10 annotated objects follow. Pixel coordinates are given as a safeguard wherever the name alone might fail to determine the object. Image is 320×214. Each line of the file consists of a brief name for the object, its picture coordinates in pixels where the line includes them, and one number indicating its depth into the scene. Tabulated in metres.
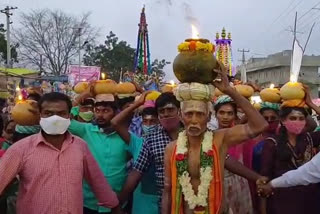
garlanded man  4.07
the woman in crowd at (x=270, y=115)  6.38
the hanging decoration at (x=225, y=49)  21.95
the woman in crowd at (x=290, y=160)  5.27
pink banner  27.52
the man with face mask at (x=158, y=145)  5.03
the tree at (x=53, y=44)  47.78
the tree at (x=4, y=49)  44.66
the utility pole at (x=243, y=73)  19.99
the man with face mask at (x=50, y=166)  3.91
